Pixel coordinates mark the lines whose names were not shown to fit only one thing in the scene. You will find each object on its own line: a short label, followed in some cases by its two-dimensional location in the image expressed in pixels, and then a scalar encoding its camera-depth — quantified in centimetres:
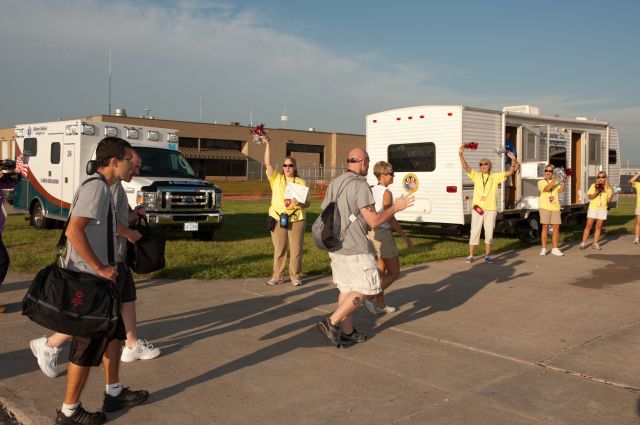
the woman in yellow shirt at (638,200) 1340
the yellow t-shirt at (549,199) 1195
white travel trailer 1278
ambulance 1286
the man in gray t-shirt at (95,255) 373
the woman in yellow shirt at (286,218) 849
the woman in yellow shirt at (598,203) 1288
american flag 1555
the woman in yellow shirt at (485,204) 1095
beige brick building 5103
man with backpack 549
